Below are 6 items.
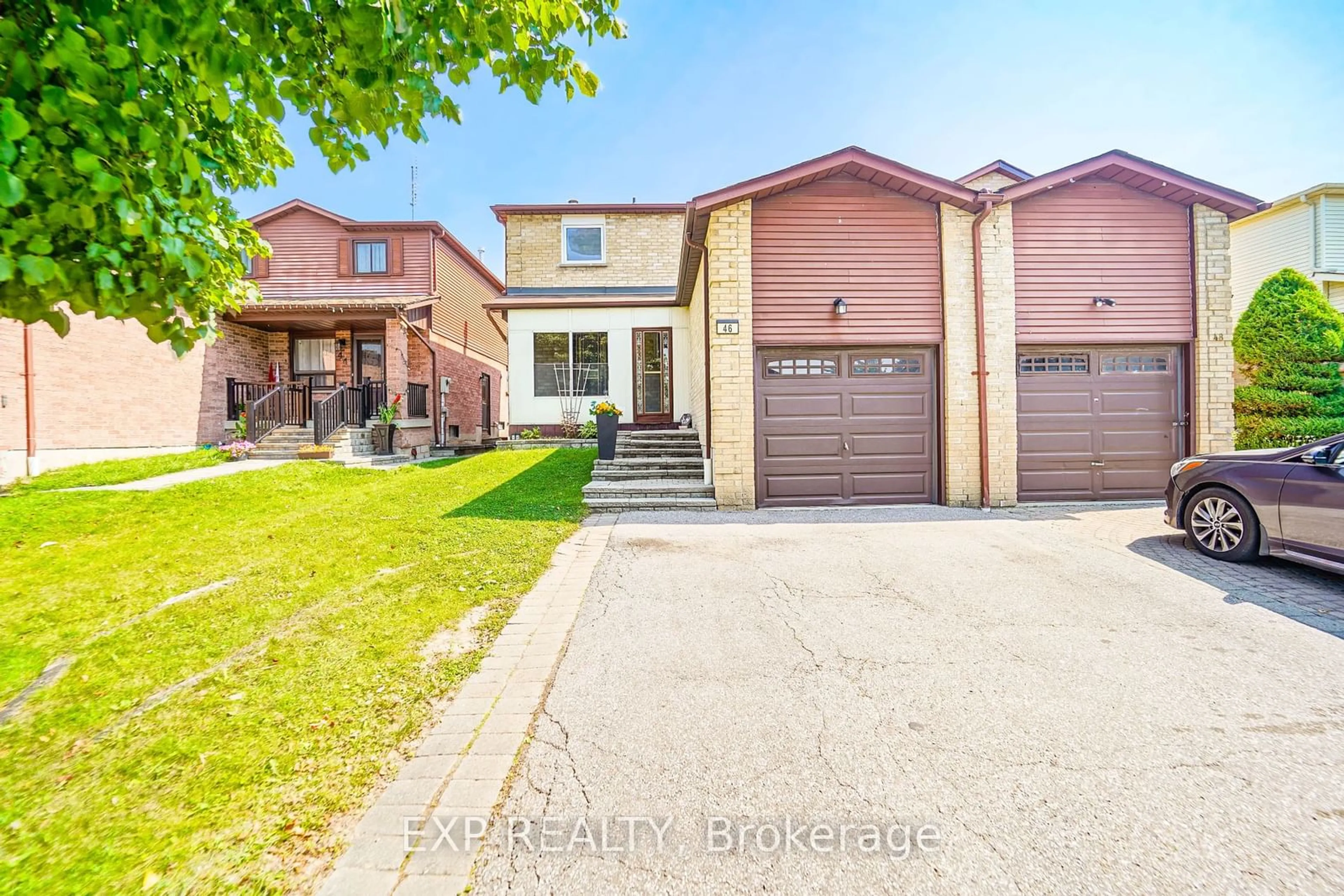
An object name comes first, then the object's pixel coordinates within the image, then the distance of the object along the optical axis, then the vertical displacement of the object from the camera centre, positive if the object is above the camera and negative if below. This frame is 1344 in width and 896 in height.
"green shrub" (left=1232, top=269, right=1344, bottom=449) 9.77 +1.41
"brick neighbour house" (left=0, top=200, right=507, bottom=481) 9.99 +2.51
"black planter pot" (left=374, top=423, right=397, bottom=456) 12.89 +0.32
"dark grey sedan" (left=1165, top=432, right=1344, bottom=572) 4.26 -0.58
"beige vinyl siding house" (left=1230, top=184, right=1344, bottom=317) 14.18 +5.87
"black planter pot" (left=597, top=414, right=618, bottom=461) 9.22 +0.21
